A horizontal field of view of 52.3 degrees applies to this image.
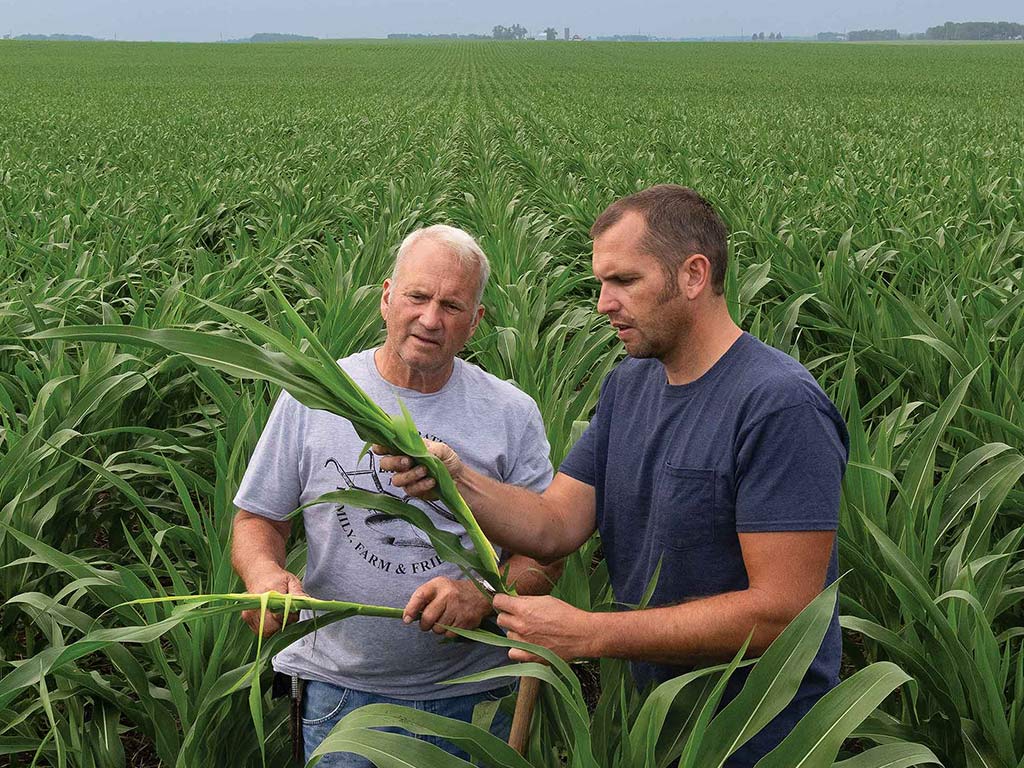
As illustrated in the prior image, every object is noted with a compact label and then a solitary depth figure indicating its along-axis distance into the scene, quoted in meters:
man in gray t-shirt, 1.87
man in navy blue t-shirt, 1.51
